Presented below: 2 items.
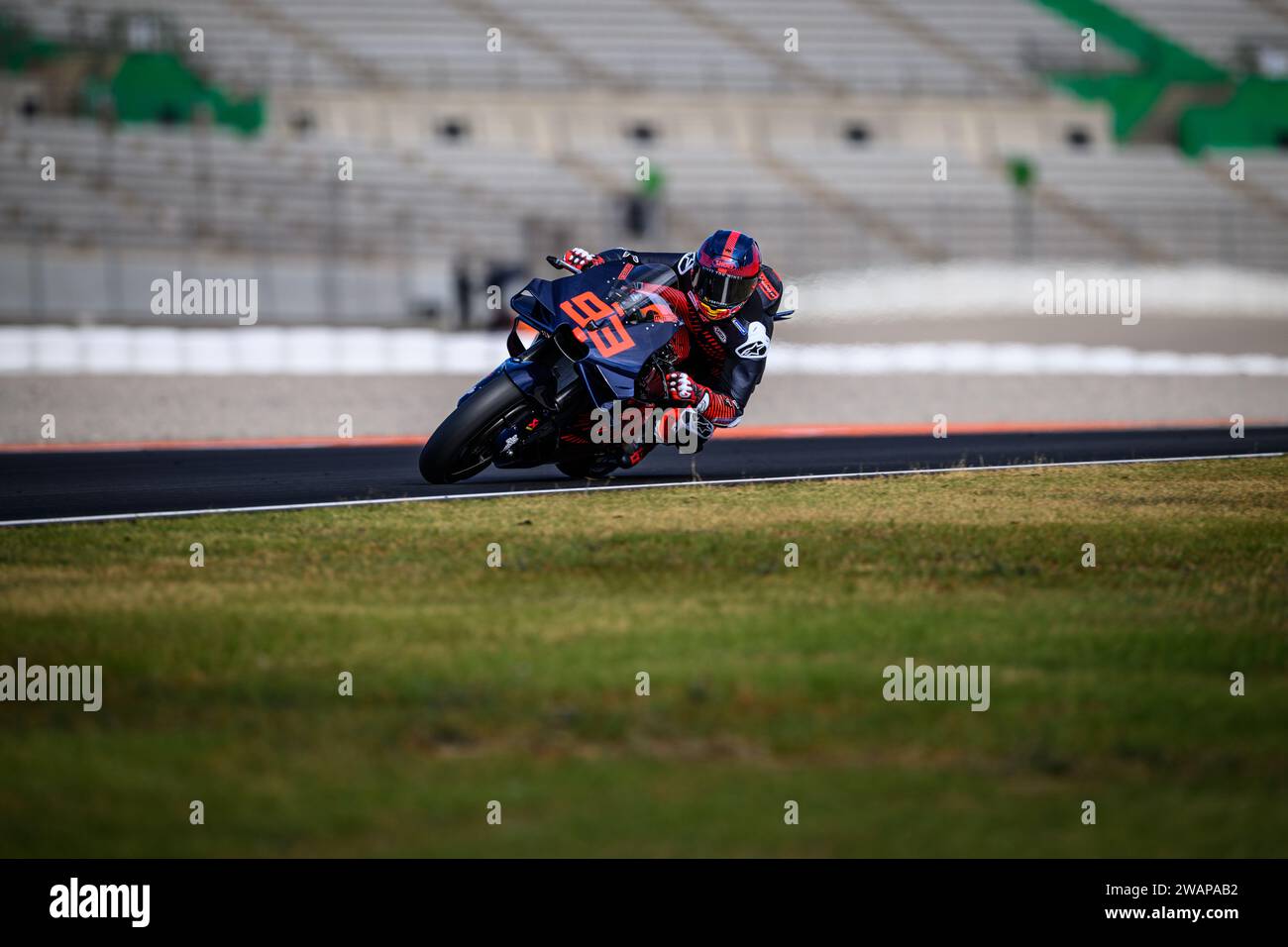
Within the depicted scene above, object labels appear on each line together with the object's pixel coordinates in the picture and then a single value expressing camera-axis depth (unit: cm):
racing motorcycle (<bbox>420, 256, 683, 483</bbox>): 1883
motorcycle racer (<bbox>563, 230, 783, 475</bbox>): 1991
